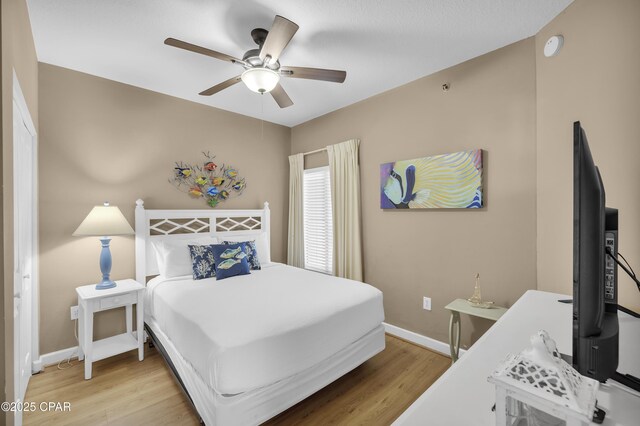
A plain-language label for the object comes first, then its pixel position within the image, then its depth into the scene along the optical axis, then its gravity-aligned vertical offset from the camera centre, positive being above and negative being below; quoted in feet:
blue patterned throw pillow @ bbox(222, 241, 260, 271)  10.79 -1.61
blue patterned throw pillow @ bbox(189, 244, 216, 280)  9.59 -1.67
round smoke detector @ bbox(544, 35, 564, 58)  6.46 +3.82
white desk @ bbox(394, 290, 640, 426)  2.25 -1.63
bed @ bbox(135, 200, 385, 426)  5.35 -2.62
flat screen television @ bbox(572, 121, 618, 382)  2.21 -0.50
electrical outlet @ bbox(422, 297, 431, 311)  9.60 -3.09
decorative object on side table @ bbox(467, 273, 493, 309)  7.87 -2.50
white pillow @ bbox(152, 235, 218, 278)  9.67 -1.55
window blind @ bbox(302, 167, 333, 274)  13.09 -0.41
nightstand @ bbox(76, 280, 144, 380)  7.93 -3.04
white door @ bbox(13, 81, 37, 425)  5.56 -0.71
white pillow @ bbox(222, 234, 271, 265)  11.74 -1.36
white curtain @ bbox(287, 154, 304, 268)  14.03 -0.03
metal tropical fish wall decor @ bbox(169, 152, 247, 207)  11.42 +1.36
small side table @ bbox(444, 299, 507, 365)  7.43 -2.67
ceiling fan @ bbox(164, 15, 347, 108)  5.66 +3.48
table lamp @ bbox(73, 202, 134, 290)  8.29 -0.44
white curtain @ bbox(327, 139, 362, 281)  11.51 +0.17
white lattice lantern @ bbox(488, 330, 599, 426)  1.80 -1.21
